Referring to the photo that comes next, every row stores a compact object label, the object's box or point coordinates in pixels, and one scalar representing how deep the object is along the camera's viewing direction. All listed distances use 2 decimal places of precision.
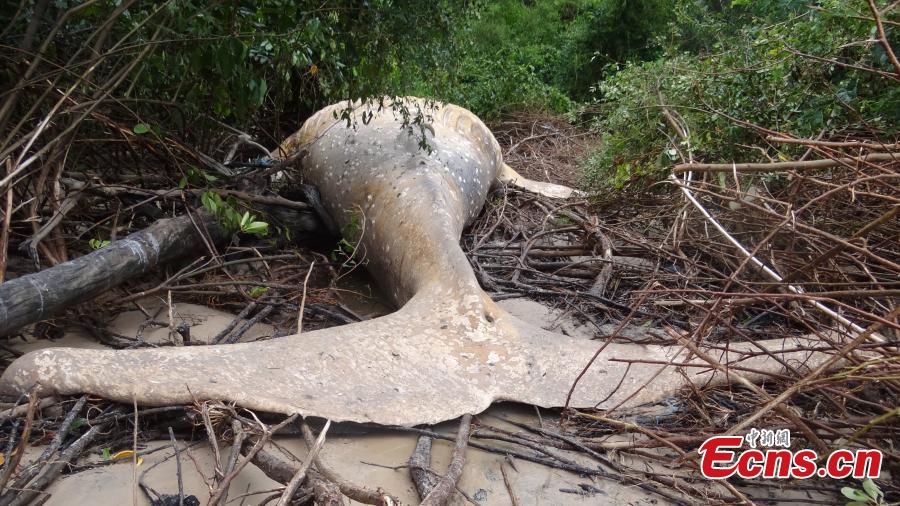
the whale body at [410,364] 1.96
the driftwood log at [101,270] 2.28
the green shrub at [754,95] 3.37
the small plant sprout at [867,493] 1.66
